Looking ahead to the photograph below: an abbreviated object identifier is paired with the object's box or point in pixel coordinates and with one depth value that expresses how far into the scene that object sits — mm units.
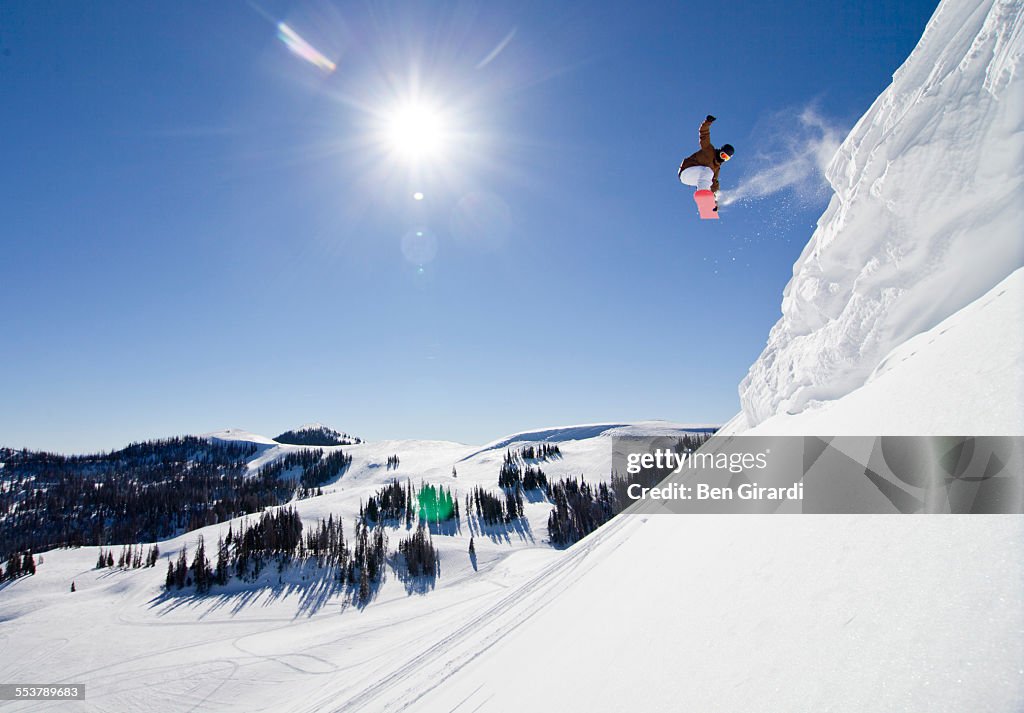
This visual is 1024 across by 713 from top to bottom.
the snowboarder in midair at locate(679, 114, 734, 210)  10570
